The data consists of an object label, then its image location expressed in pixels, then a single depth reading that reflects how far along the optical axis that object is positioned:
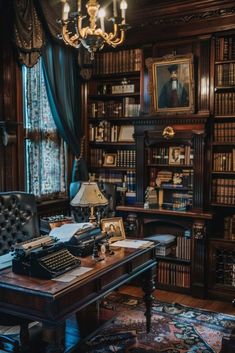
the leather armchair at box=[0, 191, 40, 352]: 3.40
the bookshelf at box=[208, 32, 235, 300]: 4.32
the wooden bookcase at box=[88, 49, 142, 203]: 5.02
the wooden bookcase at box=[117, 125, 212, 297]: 4.41
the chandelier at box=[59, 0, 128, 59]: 3.11
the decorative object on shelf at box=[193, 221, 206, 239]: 4.31
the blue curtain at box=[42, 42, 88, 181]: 4.49
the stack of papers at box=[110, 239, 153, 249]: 3.17
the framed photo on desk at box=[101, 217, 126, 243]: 3.35
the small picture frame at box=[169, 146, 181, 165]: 4.71
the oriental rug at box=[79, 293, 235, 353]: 3.19
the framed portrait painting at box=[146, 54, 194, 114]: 4.48
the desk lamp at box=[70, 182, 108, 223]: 3.18
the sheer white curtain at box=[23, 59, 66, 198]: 4.29
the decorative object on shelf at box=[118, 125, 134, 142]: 5.11
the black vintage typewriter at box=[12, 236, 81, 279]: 2.40
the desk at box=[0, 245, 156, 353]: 2.15
